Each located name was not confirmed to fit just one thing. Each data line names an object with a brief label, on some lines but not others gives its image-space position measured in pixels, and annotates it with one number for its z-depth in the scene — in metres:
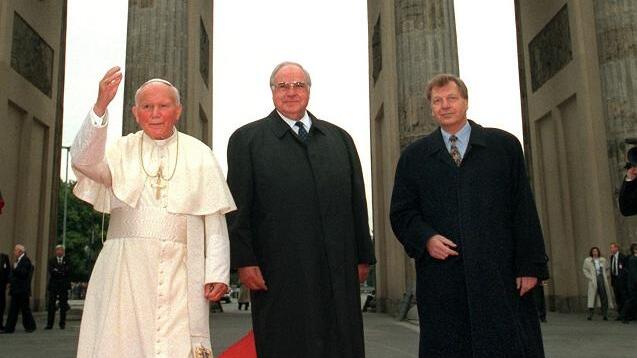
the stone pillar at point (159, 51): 16.20
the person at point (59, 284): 14.70
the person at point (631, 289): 14.55
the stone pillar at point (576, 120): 17.16
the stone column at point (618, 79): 16.84
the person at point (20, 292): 13.79
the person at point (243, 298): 26.53
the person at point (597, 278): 16.41
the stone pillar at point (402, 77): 17.27
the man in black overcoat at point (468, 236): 3.69
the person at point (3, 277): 14.20
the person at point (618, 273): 15.68
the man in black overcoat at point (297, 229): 3.80
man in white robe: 3.31
